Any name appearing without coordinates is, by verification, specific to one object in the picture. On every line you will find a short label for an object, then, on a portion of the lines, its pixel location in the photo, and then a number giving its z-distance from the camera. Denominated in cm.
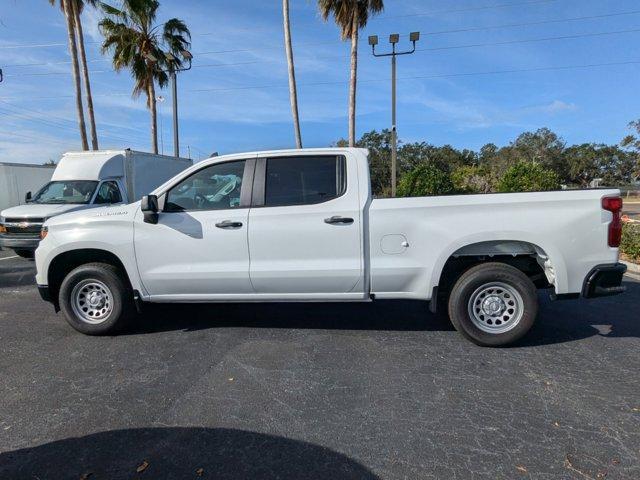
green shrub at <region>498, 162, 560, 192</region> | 1711
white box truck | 1019
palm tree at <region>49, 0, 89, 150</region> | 1944
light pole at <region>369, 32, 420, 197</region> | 1758
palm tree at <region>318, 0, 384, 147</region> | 1998
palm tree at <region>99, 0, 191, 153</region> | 2236
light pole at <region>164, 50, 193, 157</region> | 2192
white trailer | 1972
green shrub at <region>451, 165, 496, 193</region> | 3103
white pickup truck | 434
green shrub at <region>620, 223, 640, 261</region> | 941
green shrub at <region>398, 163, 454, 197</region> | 1914
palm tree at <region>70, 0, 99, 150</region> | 1988
